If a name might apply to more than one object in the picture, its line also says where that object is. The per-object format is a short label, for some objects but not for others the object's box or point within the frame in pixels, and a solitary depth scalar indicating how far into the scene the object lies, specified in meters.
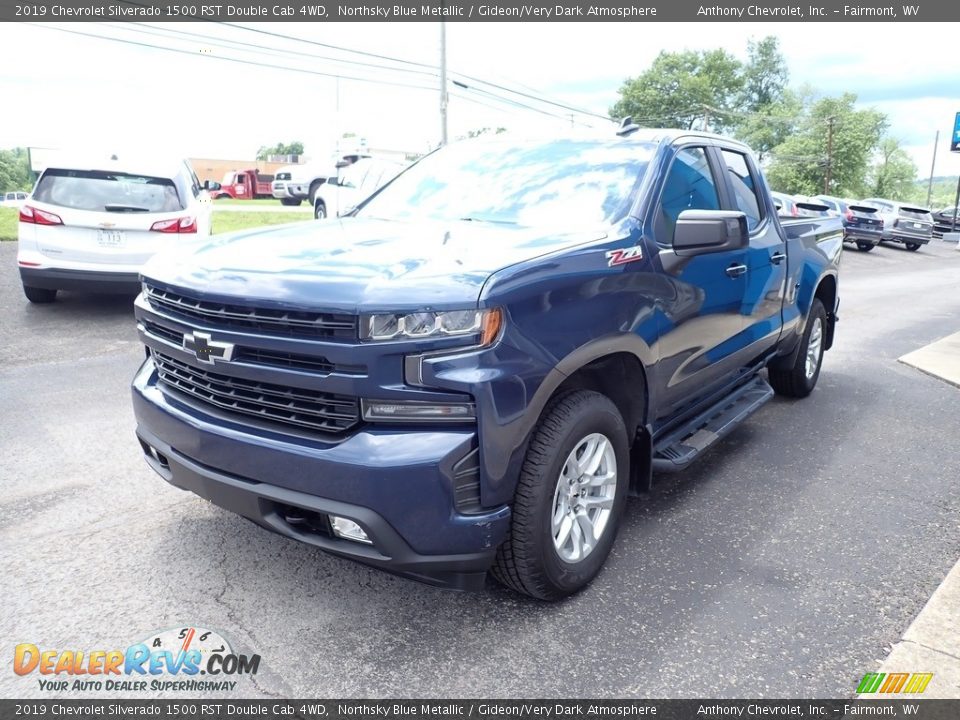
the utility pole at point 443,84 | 27.19
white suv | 7.46
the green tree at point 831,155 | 58.88
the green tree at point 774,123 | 70.94
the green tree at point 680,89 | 75.44
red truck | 40.12
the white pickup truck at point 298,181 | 28.83
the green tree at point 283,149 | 127.71
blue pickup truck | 2.34
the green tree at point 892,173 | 72.12
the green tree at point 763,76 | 79.88
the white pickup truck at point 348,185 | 16.78
